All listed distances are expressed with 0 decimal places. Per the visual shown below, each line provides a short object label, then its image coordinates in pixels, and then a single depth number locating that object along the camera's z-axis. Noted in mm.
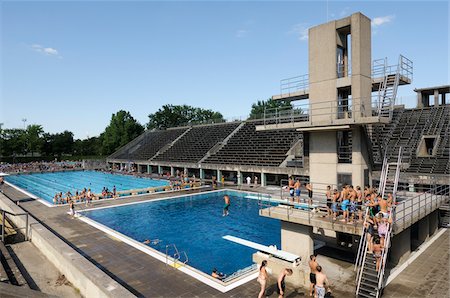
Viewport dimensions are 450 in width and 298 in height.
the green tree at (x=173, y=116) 80500
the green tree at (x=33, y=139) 74125
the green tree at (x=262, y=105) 73625
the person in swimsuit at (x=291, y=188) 13053
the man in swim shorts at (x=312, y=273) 8422
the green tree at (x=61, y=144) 78562
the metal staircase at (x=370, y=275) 8023
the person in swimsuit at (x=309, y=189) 11927
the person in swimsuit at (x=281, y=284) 7868
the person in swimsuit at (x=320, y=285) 7484
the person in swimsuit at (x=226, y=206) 16156
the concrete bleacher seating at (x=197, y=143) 40462
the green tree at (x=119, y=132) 67125
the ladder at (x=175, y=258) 10849
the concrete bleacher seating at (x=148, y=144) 49531
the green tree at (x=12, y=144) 72088
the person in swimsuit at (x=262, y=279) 7862
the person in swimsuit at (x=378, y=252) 8266
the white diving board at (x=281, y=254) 9568
